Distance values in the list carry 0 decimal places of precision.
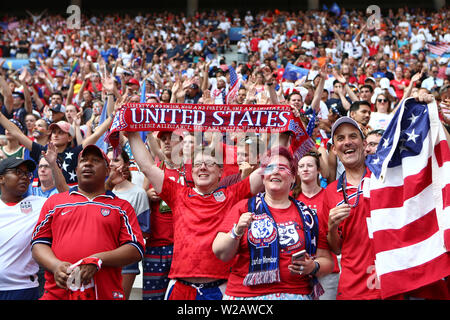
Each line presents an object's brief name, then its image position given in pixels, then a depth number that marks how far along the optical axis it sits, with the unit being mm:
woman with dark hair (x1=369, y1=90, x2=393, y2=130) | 7215
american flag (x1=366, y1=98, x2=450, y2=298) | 3400
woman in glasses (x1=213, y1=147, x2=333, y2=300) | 3424
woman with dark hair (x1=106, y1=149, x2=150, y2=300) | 4840
